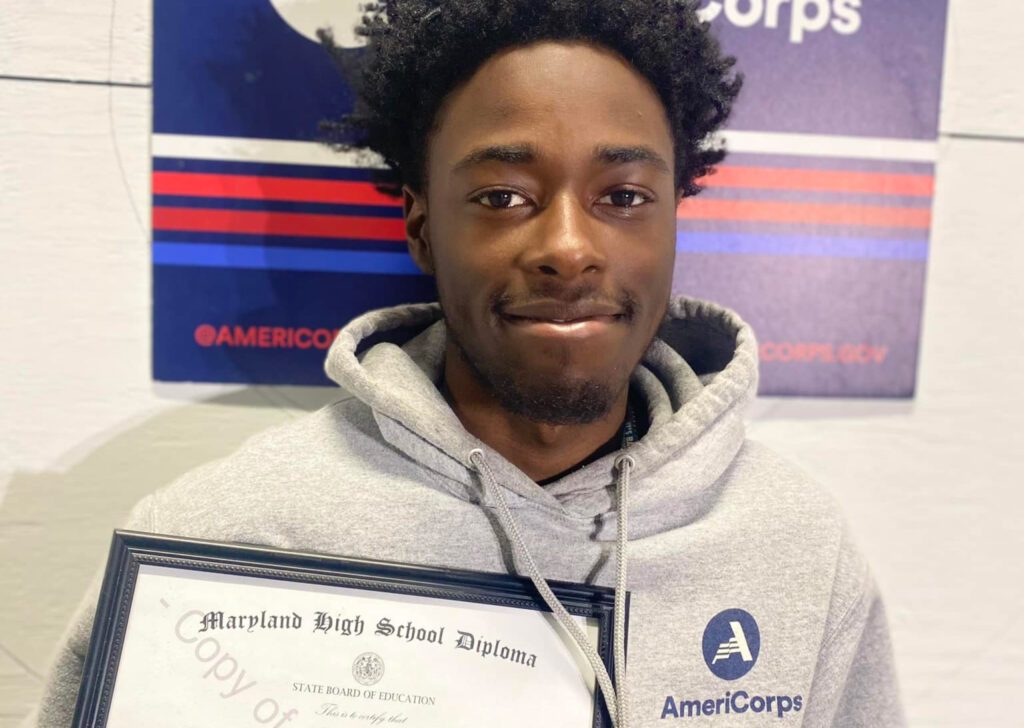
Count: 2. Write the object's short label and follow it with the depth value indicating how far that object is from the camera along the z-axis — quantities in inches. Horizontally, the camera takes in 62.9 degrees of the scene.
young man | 25.4
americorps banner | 35.0
